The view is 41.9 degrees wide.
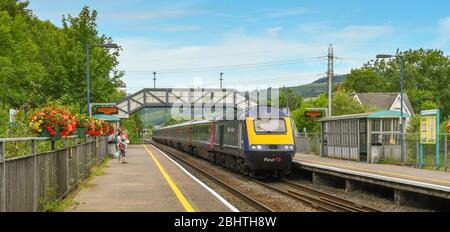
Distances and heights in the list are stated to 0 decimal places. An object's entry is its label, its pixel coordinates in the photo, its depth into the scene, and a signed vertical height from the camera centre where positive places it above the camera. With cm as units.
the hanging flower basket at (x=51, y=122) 1237 -1
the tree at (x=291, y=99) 12862 +488
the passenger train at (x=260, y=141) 2169 -79
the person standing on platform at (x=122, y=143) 2951 -112
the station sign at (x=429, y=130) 2336 -43
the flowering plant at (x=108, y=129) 2830 -40
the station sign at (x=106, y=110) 3531 +67
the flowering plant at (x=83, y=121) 1918 +1
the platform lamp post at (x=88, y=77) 3216 +248
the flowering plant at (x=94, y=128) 2078 -24
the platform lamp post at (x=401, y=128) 2670 -42
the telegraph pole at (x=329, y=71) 4250 +388
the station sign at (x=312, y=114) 3716 +40
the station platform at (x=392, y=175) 1475 -183
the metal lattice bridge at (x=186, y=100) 6594 +243
